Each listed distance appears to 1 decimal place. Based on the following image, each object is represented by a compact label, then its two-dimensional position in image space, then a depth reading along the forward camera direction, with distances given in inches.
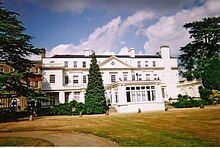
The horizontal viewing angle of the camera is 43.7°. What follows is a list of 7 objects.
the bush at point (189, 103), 828.0
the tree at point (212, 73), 829.8
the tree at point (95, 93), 754.8
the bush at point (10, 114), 639.4
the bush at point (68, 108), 760.5
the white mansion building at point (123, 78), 791.7
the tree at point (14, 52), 552.5
